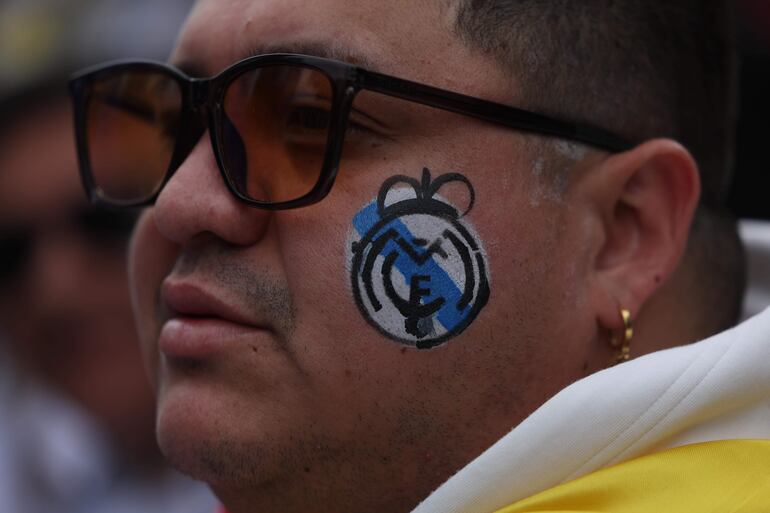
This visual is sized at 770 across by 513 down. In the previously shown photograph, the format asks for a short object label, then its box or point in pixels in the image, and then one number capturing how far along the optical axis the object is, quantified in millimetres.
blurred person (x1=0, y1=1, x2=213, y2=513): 4133
